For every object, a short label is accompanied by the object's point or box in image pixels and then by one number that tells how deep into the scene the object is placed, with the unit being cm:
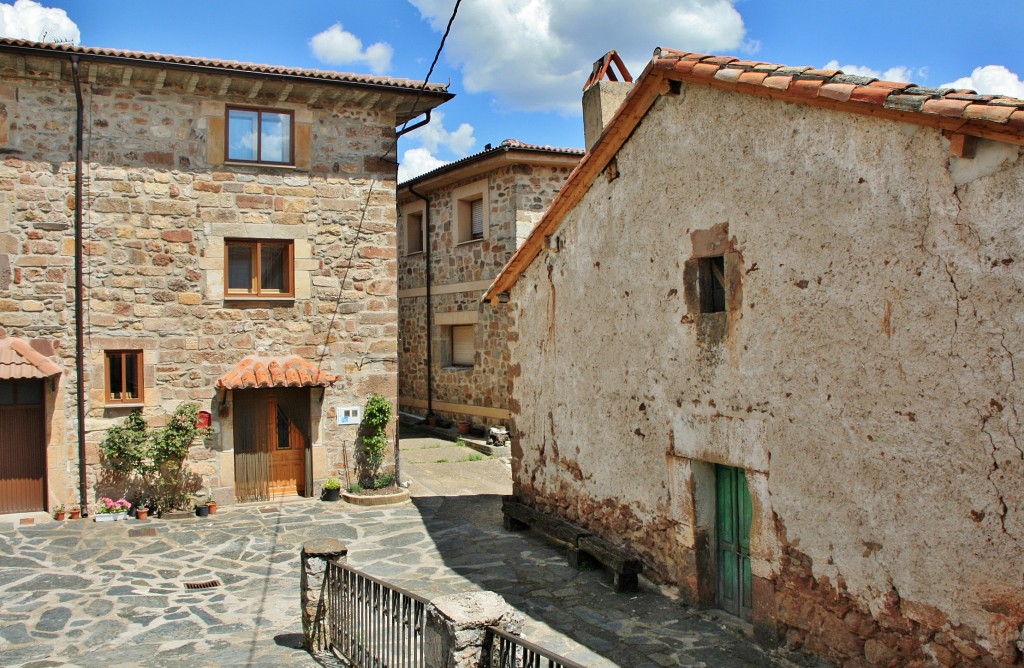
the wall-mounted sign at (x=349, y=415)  1289
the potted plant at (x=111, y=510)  1131
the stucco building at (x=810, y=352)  491
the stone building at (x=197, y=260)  1134
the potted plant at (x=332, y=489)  1252
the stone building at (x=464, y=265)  1662
